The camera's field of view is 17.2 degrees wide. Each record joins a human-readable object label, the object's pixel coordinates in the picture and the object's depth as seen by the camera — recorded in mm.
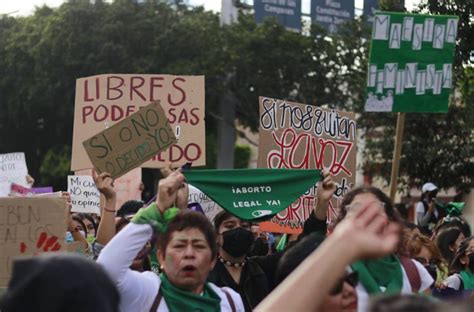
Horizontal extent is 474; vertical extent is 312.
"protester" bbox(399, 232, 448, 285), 9251
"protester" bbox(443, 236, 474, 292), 9391
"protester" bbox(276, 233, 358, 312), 4364
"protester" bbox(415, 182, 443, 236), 18290
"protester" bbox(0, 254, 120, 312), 3373
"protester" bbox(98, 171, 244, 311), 5689
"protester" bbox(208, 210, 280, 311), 7890
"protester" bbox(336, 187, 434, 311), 5653
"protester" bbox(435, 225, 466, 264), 11068
